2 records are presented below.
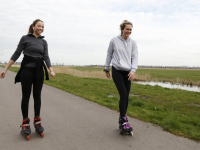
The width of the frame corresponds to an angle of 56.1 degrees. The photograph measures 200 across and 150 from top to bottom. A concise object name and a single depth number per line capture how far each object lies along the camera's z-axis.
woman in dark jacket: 3.34
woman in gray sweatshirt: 3.59
